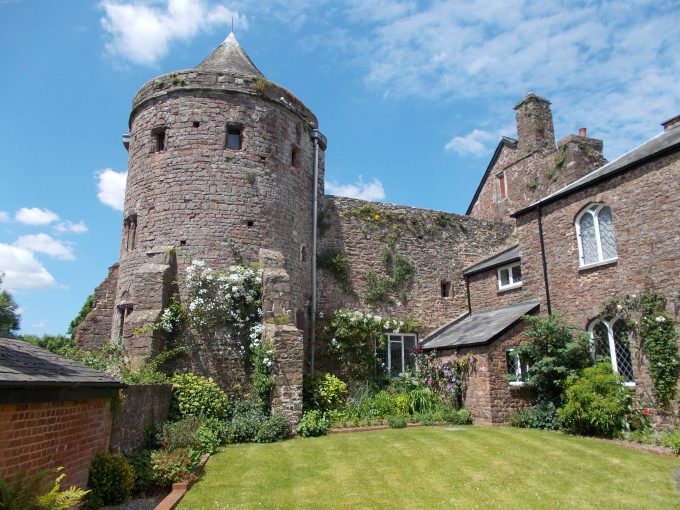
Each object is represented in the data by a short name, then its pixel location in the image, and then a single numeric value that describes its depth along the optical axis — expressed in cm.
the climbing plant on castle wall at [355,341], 1711
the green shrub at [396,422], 1356
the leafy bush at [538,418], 1296
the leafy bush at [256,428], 1187
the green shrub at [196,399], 1218
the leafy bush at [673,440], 997
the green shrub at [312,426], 1248
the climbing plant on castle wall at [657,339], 1132
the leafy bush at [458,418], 1416
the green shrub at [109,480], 749
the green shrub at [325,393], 1419
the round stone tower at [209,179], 1466
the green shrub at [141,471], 834
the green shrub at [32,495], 497
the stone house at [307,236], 1295
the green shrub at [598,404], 1156
